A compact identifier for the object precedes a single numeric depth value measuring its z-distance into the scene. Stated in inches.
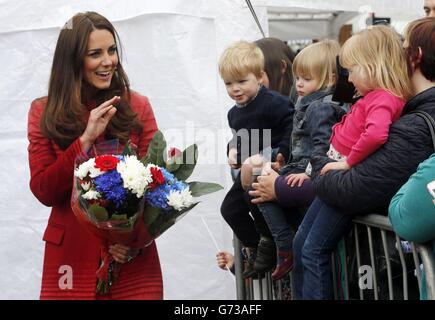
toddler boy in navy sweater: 158.6
